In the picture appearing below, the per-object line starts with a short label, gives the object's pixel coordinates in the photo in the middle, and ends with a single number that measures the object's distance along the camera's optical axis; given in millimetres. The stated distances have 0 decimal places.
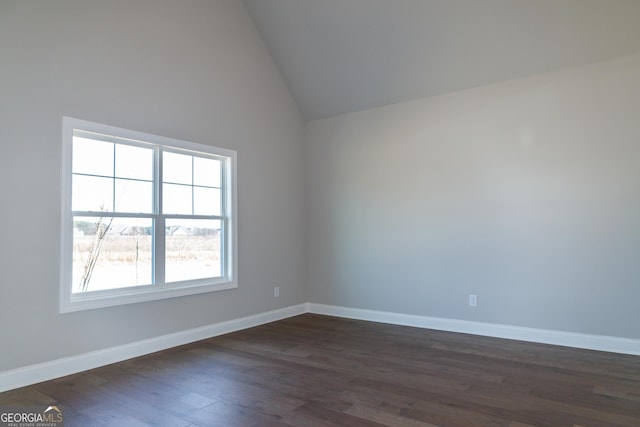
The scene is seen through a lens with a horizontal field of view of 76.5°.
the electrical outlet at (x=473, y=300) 4426
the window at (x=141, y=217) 3389
